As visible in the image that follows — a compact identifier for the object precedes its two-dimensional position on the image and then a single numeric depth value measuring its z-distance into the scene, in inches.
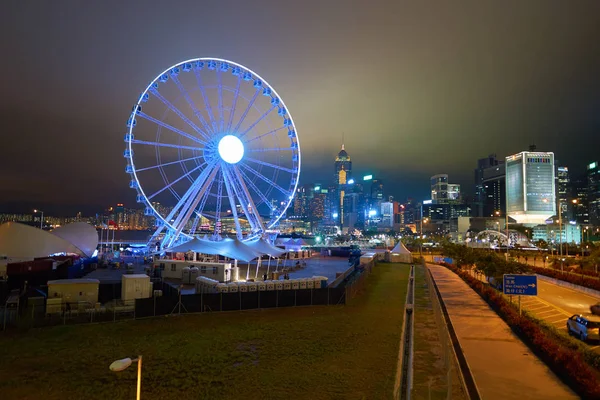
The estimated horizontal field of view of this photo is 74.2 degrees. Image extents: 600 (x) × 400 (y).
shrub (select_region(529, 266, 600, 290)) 1222.8
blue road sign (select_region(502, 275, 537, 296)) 753.0
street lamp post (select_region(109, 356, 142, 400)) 263.1
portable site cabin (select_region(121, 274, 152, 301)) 821.2
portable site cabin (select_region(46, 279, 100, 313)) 754.8
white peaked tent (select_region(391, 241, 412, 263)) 2431.0
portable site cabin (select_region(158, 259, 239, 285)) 1191.6
